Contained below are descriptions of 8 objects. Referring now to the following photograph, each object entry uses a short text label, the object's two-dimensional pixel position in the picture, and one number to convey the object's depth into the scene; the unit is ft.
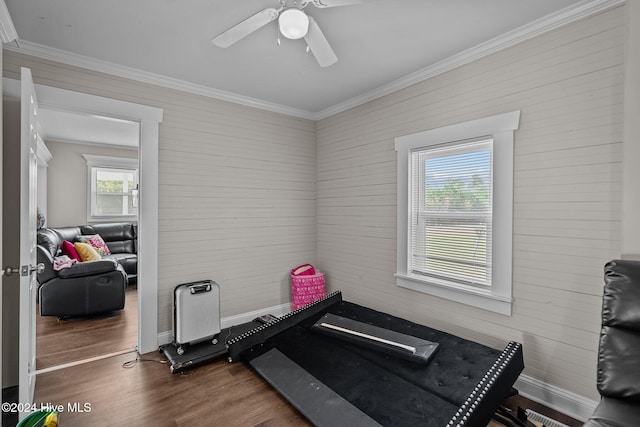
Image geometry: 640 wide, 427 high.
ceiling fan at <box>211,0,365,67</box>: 5.54
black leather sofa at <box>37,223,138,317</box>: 12.50
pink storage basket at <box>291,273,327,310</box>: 13.01
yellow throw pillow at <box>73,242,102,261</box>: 14.92
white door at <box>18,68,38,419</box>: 6.31
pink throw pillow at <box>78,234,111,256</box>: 17.53
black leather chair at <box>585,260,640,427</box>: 4.52
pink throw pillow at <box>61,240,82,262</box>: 14.39
